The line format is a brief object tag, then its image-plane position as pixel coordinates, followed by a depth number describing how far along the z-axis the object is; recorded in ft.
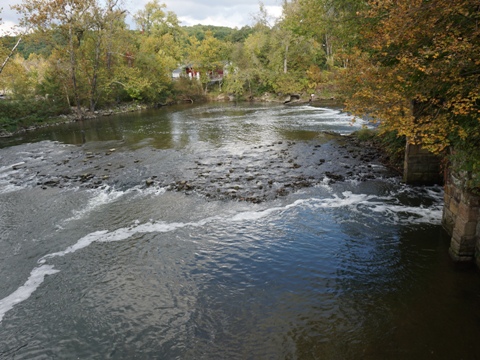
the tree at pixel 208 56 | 223.71
